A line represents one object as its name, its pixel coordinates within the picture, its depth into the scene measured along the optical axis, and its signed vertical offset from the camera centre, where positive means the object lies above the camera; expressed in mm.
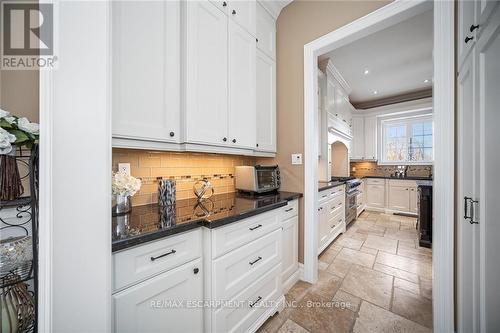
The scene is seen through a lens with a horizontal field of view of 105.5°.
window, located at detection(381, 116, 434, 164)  4781 +664
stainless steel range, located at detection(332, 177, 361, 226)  3455 -595
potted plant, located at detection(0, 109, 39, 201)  713 +86
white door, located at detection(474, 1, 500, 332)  628 -10
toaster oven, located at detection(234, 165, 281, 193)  1868 -125
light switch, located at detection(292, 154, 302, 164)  2006 +82
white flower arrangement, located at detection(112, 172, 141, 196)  1143 -108
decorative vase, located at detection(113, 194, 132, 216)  1196 -245
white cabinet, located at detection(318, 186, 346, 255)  2490 -732
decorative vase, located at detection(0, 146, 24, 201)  755 -46
